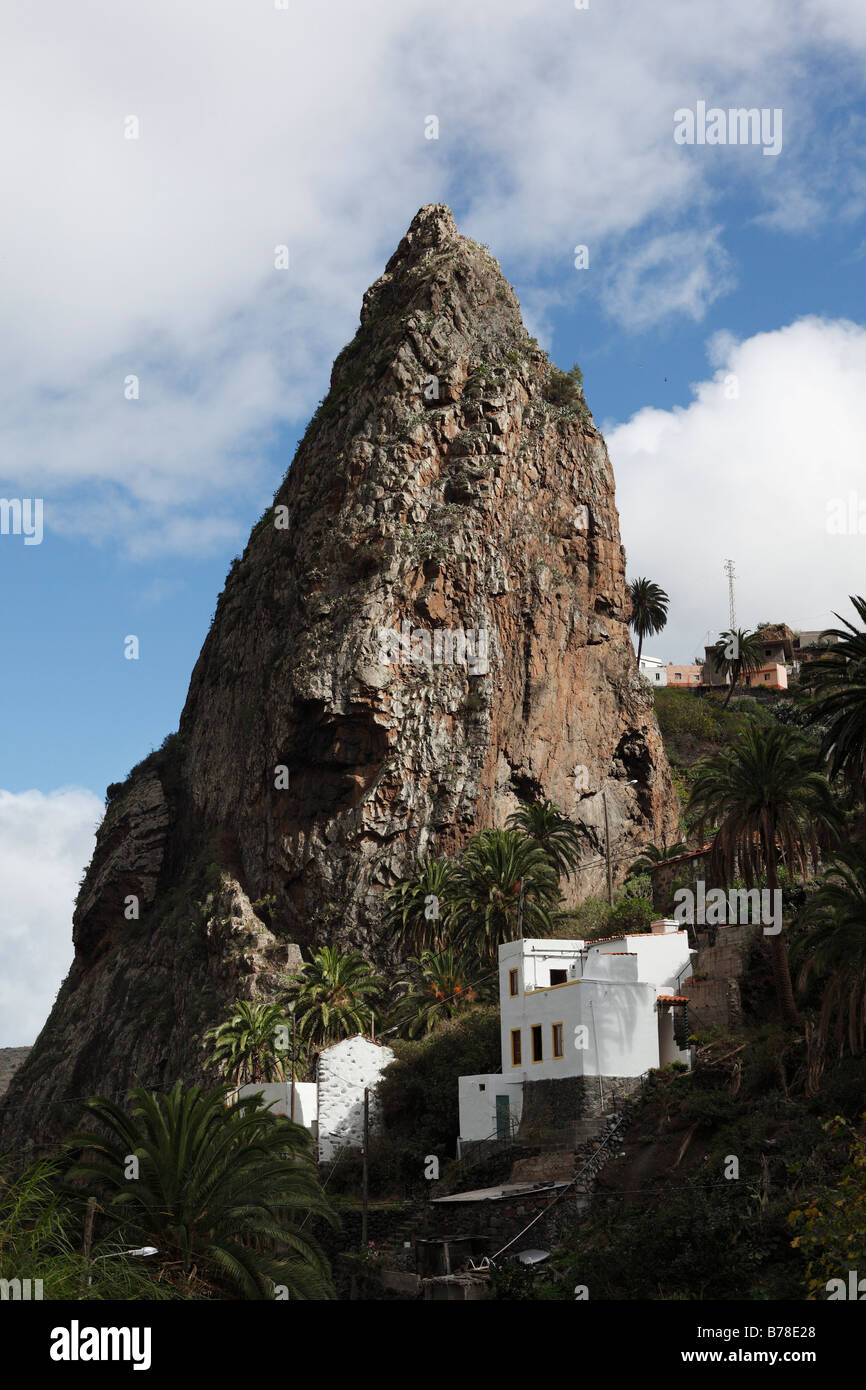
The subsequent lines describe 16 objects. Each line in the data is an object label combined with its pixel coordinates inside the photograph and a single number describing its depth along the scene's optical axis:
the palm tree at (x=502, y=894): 60.53
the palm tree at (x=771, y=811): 43.03
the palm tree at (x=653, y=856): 69.81
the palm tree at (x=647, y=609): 125.44
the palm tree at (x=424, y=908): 65.57
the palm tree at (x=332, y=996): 61.19
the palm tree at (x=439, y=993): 58.88
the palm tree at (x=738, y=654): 116.62
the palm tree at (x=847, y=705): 40.62
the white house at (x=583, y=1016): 44.84
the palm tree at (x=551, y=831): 67.25
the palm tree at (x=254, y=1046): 60.84
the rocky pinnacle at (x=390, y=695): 75.25
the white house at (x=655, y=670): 135.25
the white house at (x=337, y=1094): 54.47
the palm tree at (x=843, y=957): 36.62
